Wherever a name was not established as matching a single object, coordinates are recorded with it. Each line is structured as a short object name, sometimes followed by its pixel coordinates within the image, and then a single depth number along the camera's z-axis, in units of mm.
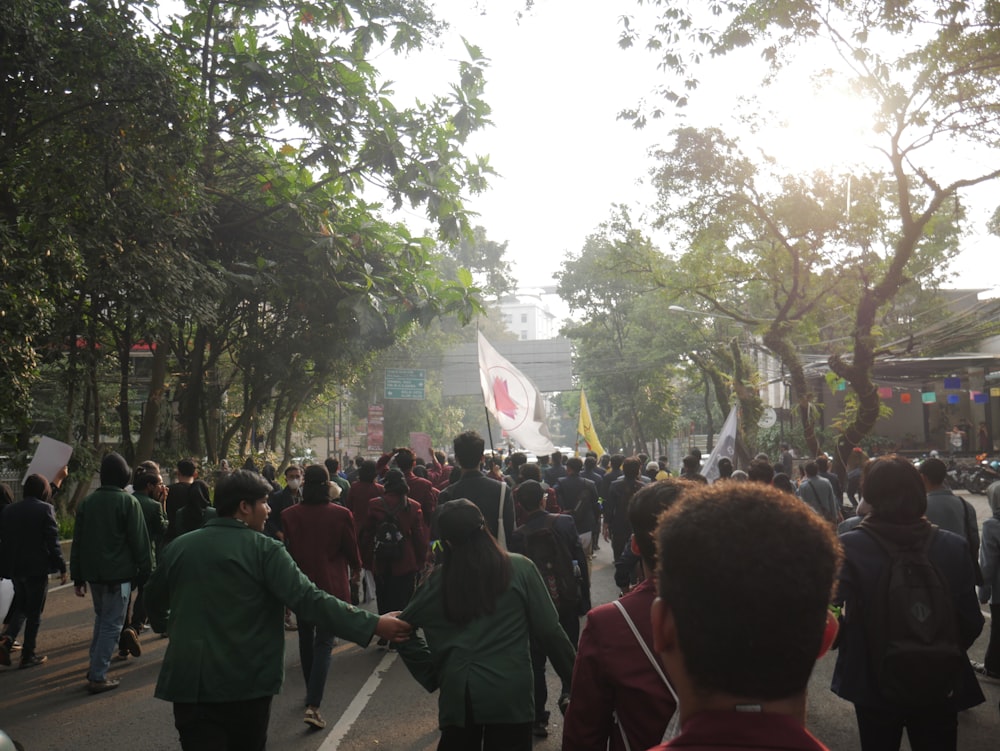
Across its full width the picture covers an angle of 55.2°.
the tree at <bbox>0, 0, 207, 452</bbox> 10016
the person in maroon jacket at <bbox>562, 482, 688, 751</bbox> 2830
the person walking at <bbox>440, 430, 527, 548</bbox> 6887
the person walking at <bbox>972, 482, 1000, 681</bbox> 7422
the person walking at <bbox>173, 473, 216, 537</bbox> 9172
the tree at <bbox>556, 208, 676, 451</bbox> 44344
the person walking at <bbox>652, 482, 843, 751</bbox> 1507
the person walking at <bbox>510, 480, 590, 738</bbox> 6258
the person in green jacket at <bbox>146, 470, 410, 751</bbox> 4000
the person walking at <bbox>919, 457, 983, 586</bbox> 6648
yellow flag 18406
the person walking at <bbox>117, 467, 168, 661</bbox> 8469
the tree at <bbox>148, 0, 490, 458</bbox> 14625
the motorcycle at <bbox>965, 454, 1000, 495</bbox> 24175
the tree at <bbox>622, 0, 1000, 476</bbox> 11453
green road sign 42594
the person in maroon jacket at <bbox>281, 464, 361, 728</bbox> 6961
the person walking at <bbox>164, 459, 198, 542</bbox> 9367
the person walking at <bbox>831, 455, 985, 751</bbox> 3650
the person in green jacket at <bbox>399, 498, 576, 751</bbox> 3873
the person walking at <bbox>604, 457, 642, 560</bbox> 11336
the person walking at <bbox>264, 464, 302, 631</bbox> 9461
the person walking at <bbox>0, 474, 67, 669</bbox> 8539
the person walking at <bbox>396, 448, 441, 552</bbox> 9867
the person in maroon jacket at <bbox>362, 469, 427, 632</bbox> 8227
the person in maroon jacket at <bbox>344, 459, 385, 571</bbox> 9453
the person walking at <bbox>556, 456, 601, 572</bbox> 12008
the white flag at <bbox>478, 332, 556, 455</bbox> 13711
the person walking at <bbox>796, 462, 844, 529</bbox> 10914
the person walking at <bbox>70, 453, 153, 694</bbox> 7680
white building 174375
